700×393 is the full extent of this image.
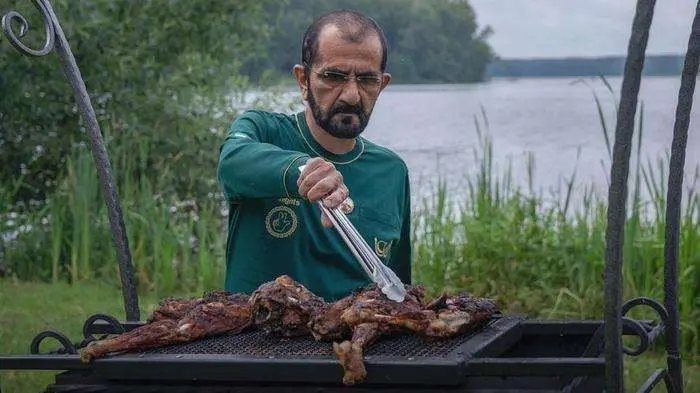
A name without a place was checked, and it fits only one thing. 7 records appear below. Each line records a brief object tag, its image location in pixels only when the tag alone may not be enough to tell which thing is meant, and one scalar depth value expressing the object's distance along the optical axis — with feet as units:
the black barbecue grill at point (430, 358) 7.39
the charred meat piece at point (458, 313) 8.31
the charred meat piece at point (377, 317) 7.91
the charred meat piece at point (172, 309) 9.02
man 10.00
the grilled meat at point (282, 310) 8.44
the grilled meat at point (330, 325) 8.14
